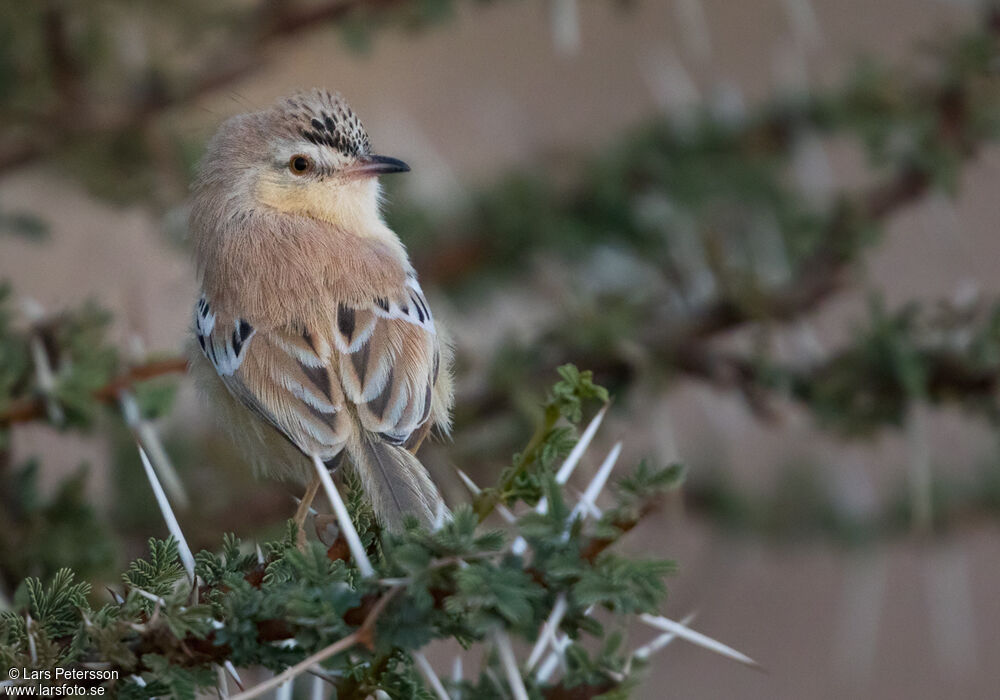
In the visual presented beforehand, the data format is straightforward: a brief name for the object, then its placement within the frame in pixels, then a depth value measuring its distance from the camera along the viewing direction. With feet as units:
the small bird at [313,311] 16.12
